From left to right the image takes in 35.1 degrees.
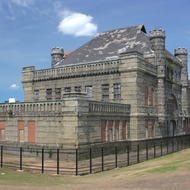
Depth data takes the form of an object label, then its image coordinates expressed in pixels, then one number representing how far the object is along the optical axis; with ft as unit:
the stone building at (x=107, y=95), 87.97
